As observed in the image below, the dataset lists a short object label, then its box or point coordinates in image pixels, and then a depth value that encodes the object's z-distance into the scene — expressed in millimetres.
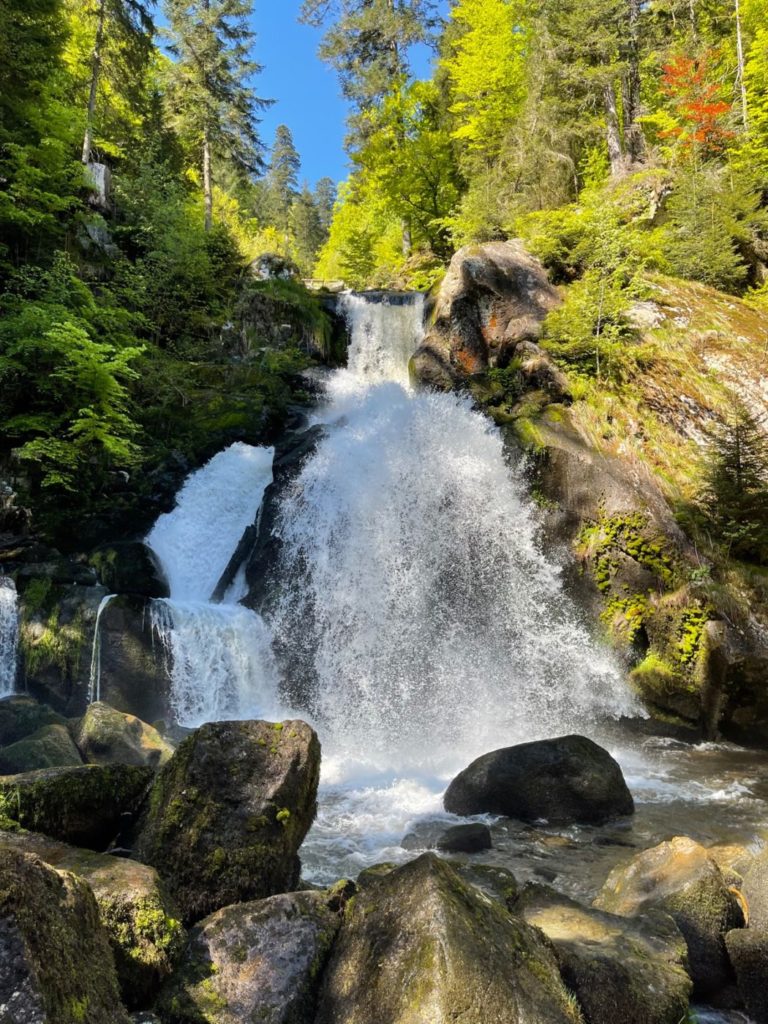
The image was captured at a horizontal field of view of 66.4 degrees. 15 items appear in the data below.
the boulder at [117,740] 7922
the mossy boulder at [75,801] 4078
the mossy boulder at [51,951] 1917
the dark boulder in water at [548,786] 7527
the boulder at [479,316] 16500
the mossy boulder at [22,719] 8812
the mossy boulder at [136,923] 3023
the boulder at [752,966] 3973
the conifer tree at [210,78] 26500
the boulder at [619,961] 3355
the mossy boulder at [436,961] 2711
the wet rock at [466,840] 6723
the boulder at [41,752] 7156
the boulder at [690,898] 4246
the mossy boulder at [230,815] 3992
